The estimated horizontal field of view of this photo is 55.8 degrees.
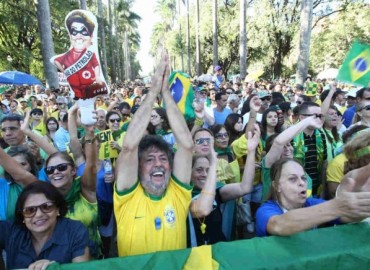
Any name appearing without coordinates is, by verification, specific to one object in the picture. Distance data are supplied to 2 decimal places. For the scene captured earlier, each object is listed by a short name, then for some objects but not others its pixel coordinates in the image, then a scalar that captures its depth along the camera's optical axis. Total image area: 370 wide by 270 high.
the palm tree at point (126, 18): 57.75
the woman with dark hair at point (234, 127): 5.28
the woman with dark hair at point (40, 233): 2.31
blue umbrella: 14.92
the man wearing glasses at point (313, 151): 4.24
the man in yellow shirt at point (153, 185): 2.45
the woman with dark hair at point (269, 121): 4.97
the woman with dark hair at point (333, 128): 4.56
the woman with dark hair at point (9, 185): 2.88
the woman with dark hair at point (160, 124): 5.31
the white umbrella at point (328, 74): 22.10
